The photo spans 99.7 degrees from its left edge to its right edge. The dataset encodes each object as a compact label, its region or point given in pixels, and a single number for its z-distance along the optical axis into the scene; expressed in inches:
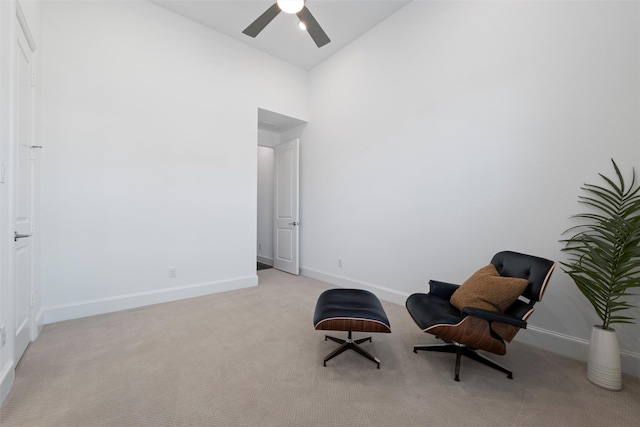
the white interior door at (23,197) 75.9
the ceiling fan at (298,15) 91.7
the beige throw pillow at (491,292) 73.2
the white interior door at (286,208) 192.1
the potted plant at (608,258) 69.7
